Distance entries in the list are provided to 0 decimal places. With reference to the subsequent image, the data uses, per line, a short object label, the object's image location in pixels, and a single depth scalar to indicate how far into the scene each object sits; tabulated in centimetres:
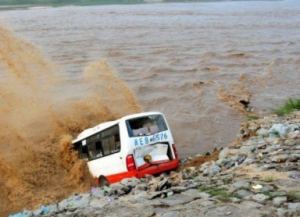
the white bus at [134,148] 1091
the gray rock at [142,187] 873
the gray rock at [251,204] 623
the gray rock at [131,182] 958
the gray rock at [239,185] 714
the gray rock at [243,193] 675
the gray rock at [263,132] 1221
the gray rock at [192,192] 720
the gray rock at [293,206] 589
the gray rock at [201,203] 656
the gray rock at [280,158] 875
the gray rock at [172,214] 639
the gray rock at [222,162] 1030
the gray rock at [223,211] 611
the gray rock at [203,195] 696
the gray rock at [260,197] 642
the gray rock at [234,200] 650
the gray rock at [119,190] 875
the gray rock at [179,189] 752
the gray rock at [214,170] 950
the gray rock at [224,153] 1123
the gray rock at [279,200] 617
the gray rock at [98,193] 889
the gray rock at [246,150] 1068
